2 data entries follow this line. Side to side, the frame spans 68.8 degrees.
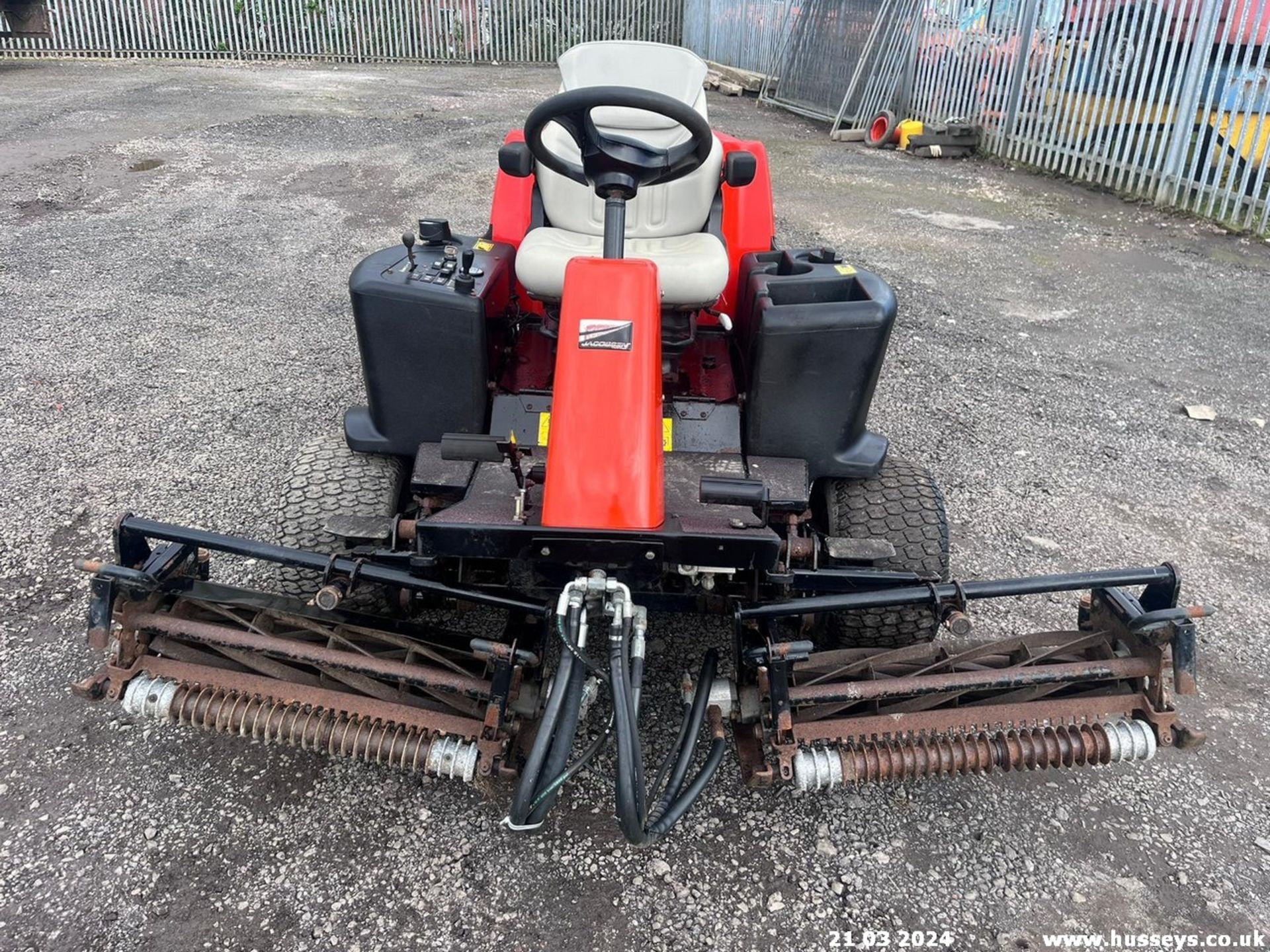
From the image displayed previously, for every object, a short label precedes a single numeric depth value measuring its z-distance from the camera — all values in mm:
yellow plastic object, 10070
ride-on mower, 2031
